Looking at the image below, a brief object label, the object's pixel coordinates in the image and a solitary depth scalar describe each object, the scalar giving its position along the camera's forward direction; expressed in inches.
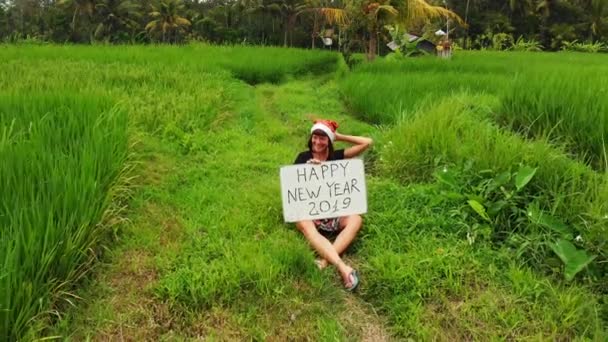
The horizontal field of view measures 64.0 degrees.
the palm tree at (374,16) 459.3
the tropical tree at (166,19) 1160.2
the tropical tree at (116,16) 1186.0
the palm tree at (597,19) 1139.3
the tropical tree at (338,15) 533.6
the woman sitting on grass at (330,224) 107.0
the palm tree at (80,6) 1152.8
